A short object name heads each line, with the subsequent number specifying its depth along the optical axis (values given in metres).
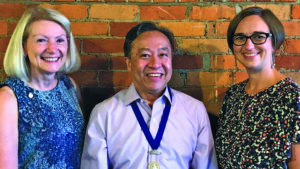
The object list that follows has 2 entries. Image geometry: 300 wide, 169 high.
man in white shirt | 1.63
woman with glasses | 1.33
